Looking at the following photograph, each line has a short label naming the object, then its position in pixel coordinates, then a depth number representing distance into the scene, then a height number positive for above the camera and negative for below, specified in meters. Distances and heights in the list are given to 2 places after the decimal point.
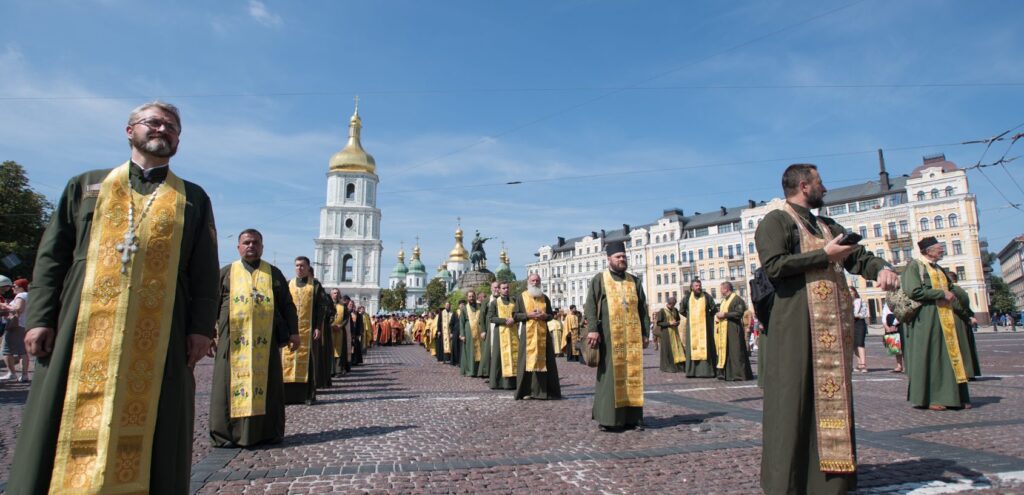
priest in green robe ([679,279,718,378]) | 13.12 -0.16
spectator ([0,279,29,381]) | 10.77 +0.13
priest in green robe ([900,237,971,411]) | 7.25 -0.21
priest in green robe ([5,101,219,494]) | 2.68 +0.07
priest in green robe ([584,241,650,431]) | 6.50 -0.09
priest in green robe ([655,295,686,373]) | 15.26 -0.52
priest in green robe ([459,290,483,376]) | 14.49 -0.09
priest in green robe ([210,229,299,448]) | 5.91 -0.13
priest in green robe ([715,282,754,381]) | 12.39 -0.26
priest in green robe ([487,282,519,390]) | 11.25 -0.26
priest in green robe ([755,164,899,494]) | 3.54 -0.19
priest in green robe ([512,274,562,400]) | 9.59 -0.46
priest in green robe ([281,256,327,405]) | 8.95 -0.06
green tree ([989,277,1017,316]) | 64.88 +2.56
